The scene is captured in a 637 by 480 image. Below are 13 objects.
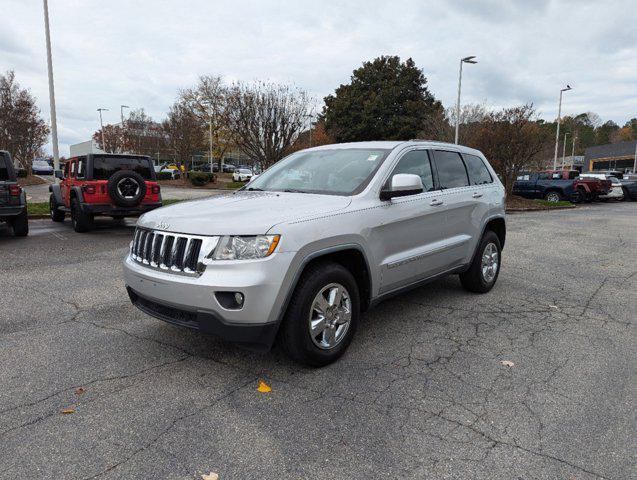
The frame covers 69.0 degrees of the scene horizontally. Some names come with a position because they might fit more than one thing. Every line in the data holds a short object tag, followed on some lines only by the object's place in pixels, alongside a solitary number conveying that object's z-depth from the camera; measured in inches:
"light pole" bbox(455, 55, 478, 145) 995.0
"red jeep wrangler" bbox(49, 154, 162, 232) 386.9
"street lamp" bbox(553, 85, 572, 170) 1388.3
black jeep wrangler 339.6
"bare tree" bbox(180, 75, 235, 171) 1534.8
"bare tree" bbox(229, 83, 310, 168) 903.7
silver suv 119.5
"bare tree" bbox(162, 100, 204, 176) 1407.5
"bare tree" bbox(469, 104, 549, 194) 812.0
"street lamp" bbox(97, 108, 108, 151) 2128.2
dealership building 2551.7
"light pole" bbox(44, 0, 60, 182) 696.4
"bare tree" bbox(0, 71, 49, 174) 973.8
